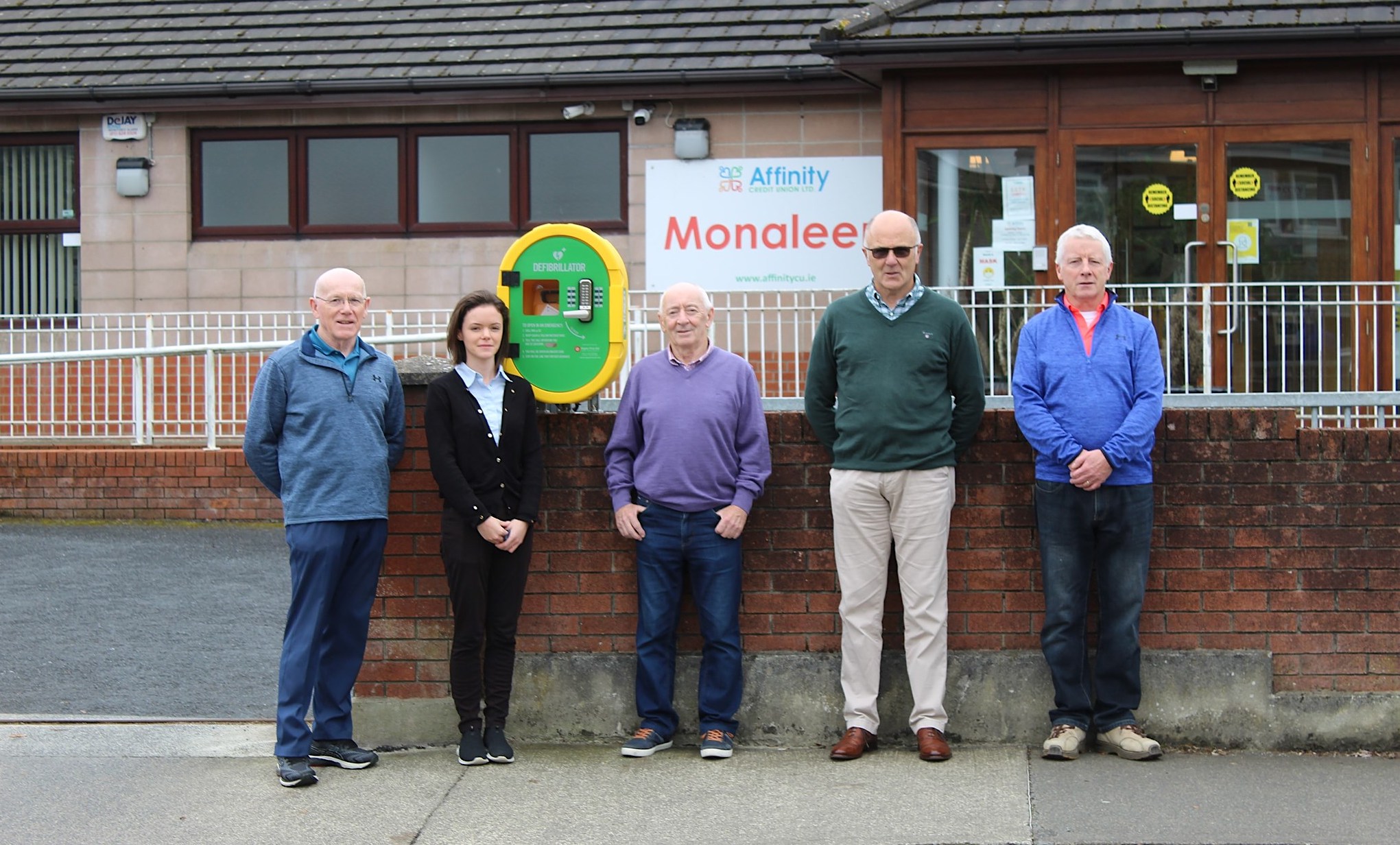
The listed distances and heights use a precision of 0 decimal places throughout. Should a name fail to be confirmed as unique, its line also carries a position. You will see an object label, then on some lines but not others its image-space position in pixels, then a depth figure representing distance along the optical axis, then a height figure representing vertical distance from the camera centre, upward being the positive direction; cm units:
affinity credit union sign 1388 +185
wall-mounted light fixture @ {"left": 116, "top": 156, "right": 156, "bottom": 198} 1462 +243
